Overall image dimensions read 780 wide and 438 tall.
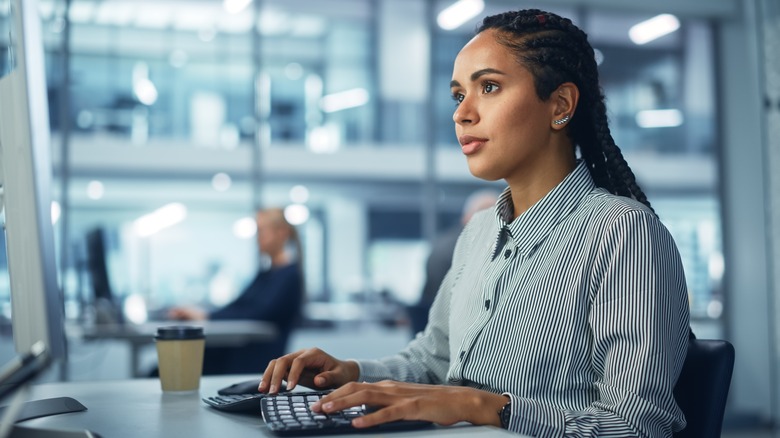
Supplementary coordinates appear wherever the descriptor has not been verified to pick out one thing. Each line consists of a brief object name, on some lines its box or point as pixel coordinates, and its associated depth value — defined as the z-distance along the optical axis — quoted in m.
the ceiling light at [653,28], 6.02
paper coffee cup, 1.40
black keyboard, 0.91
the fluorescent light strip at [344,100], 5.71
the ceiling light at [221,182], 5.49
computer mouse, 1.25
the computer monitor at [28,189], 0.78
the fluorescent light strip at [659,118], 6.00
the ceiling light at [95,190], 5.21
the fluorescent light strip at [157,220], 5.38
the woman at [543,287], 1.08
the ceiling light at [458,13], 5.74
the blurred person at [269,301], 3.67
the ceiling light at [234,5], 5.52
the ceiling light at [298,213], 5.58
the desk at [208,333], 3.27
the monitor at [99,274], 3.62
